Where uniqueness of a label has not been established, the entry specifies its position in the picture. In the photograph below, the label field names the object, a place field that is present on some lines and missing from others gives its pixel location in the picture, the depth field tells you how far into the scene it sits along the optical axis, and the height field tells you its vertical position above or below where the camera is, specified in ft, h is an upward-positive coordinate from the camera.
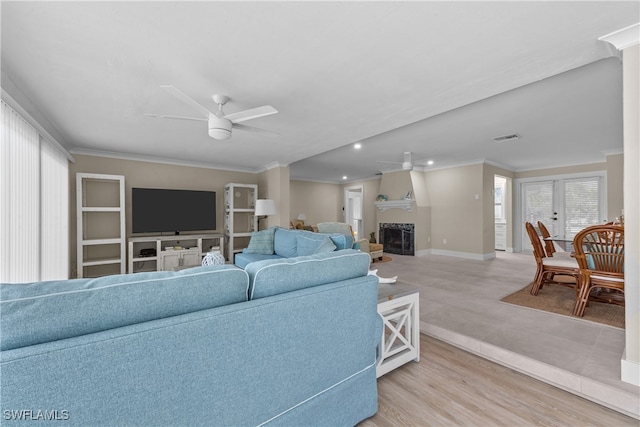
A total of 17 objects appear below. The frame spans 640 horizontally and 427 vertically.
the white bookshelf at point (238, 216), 18.95 -0.18
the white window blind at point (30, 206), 7.72 +0.30
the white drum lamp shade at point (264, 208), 17.51 +0.36
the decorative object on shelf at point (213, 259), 11.36 -1.93
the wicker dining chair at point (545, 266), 10.41 -2.14
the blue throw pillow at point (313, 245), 10.90 -1.40
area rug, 8.86 -3.49
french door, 20.49 +0.70
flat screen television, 16.52 +0.24
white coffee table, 6.35 -2.79
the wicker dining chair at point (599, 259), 8.30 -1.53
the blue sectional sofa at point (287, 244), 11.87 -1.47
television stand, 16.05 -2.36
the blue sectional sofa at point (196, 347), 2.49 -1.53
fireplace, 23.19 -2.22
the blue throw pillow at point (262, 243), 14.92 -1.66
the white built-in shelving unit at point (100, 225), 14.34 -0.60
